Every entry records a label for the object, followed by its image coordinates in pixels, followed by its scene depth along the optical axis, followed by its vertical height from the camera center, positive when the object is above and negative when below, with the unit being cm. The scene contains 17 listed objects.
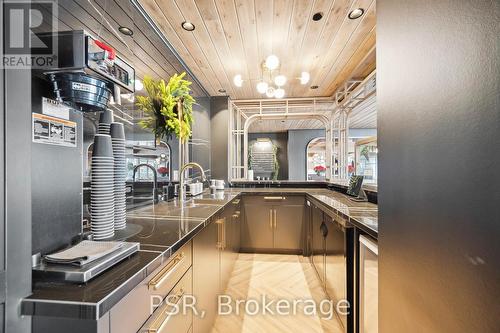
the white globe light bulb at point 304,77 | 278 +118
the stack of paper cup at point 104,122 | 107 +23
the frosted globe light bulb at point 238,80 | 278 +114
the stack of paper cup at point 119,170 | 113 +0
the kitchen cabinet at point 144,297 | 64 -43
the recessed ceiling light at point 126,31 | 157 +103
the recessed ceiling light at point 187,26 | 203 +134
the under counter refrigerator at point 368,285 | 118 -66
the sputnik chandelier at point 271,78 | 240 +116
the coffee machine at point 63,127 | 70 +15
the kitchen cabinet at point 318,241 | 217 -77
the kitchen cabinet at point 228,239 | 199 -76
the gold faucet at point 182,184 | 223 -15
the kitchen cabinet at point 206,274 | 128 -69
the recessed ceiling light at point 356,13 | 185 +133
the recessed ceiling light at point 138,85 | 176 +70
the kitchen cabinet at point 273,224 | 318 -80
